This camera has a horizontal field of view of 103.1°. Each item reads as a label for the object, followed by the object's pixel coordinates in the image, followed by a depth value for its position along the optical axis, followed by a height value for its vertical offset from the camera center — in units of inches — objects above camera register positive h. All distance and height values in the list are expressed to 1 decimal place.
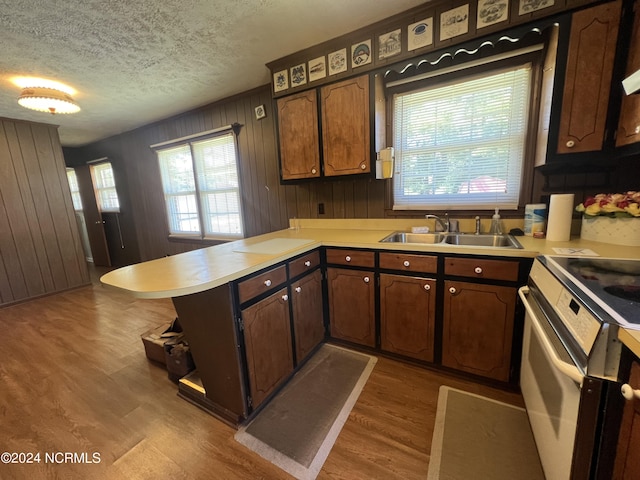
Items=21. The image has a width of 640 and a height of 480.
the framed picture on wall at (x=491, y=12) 58.3 +39.6
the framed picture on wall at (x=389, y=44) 70.4 +40.1
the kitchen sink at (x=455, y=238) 71.4 -15.6
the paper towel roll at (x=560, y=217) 58.9 -8.5
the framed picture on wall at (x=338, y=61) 77.9 +40.0
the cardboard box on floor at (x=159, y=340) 78.8 -43.0
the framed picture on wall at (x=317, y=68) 81.4 +39.8
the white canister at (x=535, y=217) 66.8 -9.2
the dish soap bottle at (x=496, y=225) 73.8 -11.8
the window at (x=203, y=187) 131.2 +6.8
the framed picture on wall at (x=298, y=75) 85.0 +39.9
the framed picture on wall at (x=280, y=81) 88.7 +40.0
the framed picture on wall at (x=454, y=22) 62.4 +40.3
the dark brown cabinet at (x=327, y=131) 78.1 +20.2
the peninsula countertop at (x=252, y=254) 44.1 -14.2
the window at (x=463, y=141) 72.7 +13.8
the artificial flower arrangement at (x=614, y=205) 51.9 -5.8
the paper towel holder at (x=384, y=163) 79.8 +8.3
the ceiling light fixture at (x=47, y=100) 94.7 +40.4
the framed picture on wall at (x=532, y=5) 54.8 +38.1
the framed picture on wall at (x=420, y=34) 66.4 +40.2
